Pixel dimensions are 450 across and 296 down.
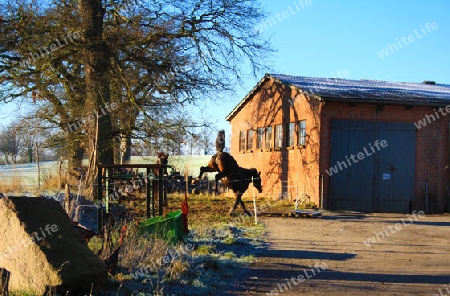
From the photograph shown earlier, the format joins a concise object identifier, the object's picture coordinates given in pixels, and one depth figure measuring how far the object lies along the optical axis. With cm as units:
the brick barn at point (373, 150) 1791
